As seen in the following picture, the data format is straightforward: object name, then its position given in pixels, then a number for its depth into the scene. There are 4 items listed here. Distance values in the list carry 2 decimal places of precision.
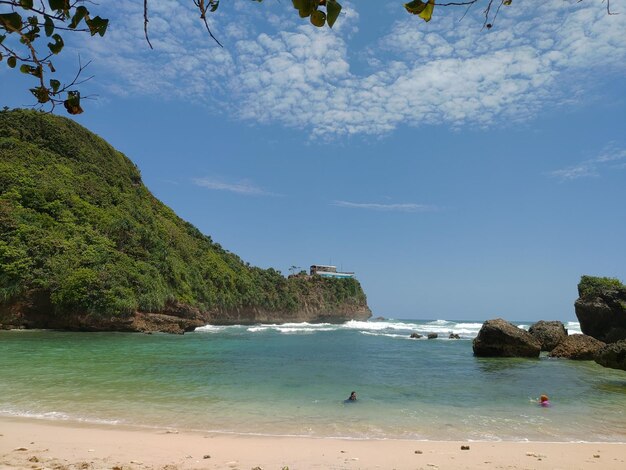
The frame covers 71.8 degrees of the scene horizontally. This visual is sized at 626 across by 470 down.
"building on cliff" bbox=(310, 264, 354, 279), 129.75
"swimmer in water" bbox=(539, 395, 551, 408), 11.88
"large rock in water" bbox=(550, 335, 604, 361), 22.97
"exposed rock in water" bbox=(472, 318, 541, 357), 23.73
